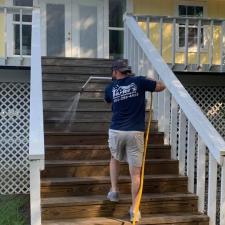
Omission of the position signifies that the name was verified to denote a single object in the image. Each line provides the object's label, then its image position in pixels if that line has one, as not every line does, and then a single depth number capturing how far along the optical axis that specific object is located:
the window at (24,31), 6.51
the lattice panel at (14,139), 5.08
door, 6.69
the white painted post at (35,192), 2.34
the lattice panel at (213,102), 5.78
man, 2.74
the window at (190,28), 7.25
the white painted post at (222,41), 5.24
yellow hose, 2.64
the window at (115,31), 6.92
